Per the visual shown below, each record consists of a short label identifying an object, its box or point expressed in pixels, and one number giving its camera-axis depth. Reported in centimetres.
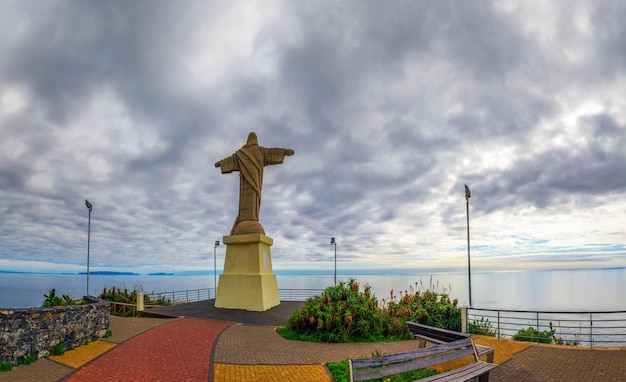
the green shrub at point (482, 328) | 1098
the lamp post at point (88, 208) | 2003
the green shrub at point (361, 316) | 1007
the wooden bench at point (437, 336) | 656
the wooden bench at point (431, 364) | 416
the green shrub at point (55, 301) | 1015
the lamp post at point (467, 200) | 1373
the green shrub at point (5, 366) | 686
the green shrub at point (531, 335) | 1026
